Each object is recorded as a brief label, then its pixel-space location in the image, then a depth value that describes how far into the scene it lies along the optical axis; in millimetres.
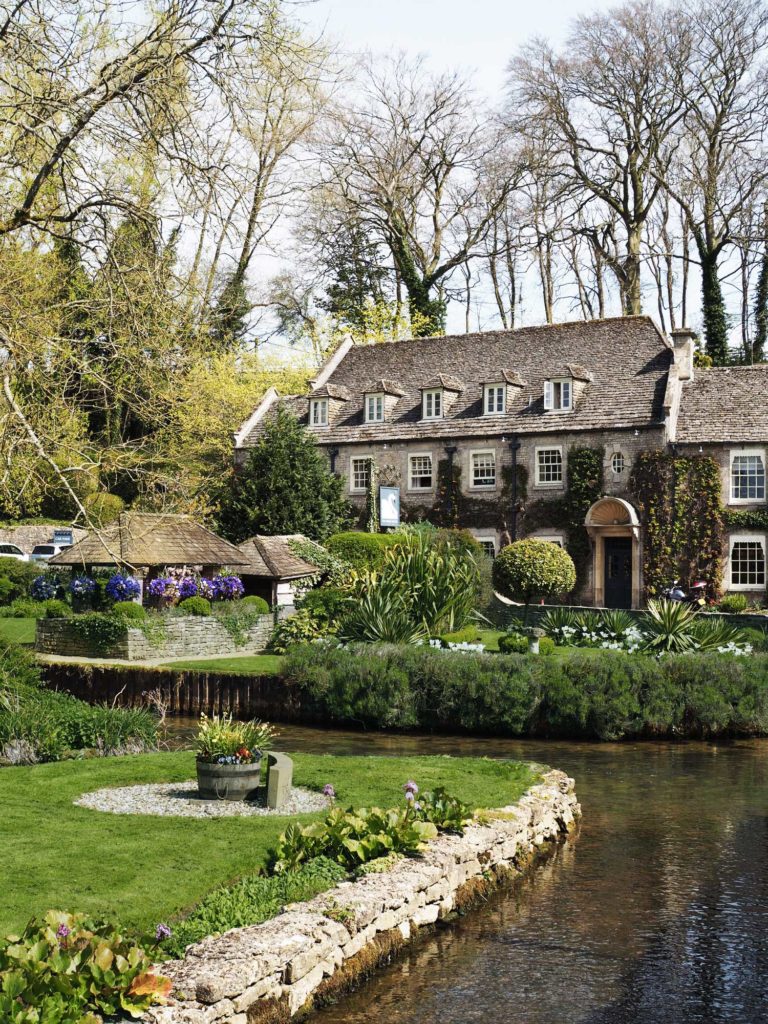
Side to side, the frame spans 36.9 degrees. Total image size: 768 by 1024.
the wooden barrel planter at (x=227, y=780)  12633
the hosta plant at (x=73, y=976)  6418
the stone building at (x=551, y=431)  37031
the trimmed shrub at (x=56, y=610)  28719
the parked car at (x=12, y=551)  45600
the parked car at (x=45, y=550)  47062
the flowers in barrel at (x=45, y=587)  31328
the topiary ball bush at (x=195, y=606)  28188
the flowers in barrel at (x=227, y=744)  12711
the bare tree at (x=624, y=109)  46719
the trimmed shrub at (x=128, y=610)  26828
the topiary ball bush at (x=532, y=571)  29672
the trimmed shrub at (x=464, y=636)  26308
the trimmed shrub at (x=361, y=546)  31689
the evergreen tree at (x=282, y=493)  37250
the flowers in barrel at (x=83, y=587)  28547
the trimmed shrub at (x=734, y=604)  33219
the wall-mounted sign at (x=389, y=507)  38344
